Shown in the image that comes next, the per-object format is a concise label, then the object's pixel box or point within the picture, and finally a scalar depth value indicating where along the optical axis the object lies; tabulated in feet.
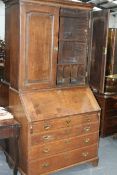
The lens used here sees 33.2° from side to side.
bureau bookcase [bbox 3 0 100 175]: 6.98
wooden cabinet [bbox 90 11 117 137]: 9.81
